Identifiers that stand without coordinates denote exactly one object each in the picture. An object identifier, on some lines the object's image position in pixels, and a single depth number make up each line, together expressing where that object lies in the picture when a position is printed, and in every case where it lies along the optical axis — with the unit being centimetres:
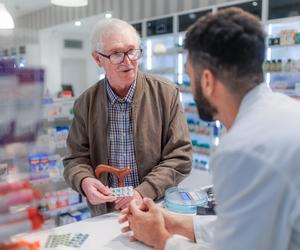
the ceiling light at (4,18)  322
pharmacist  73
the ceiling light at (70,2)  442
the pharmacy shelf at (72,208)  341
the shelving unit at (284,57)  427
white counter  122
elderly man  172
